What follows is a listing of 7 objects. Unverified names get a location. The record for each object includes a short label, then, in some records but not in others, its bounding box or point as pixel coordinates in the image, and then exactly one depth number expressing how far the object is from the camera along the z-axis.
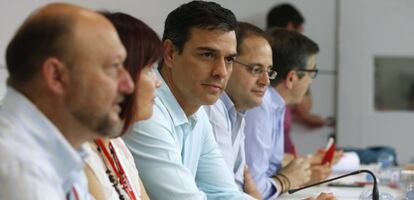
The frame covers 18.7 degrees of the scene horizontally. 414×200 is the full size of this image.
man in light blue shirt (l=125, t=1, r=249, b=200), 3.71
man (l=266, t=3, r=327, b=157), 8.46
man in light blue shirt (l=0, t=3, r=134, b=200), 1.91
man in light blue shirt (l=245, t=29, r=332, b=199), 5.02
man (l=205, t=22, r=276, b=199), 4.63
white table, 4.74
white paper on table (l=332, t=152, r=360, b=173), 6.09
